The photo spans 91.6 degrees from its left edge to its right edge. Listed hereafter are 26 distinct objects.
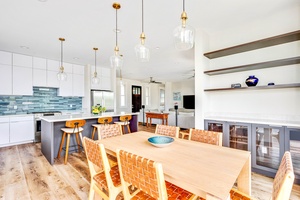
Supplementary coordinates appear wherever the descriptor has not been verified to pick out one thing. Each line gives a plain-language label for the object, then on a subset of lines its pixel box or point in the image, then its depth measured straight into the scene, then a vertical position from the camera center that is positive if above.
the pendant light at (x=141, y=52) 2.06 +0.70
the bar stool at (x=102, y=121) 3.53 -0.48
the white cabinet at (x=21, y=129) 3.95 -0.76
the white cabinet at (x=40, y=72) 4.43 +0.92
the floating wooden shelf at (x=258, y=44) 2.19 +0.97
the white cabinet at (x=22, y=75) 4.10 +0.77
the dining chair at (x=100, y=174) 1.26 -0.77
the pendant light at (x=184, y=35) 1.65 +0.76
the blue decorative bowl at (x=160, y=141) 1.58 -0.46
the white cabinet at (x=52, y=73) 4.69 +0.93
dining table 0.91 -0.51
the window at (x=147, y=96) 9.54 +0.33
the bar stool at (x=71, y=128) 2.91 -0.57
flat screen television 8.99 +0.00
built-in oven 4.27 -0.70
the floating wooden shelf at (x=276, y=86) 2.15 +0.23
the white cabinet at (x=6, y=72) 3.89 +0.79
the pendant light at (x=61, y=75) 3.39 +0.61
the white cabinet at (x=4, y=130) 3.79 -0.76
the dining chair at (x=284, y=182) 0.78 -0.47
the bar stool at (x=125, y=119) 3.95 -0.50
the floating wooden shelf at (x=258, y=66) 2.22 +0.60
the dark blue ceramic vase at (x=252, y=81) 2.58 +0.35
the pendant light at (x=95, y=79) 3.90 +0.59
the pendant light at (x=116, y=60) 2.46 +0.69
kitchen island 2.84 -0.71
